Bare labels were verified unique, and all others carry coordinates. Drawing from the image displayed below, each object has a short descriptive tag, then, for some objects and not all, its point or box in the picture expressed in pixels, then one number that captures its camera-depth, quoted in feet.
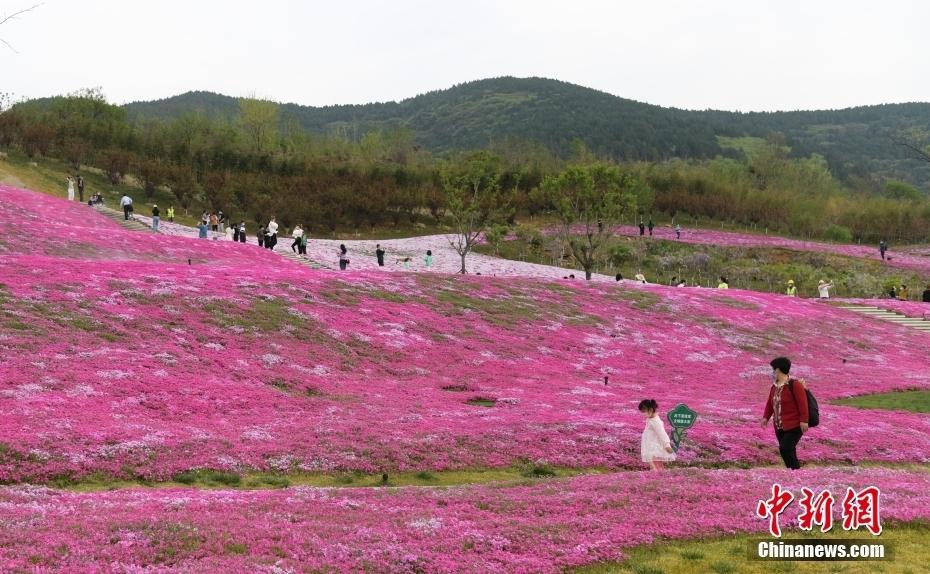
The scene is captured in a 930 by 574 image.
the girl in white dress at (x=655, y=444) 48.98
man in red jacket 43.78
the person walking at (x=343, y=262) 165.58
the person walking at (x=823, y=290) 186.09
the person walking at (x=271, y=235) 184.24
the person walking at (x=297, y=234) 188.44
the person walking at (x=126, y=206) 195.11
